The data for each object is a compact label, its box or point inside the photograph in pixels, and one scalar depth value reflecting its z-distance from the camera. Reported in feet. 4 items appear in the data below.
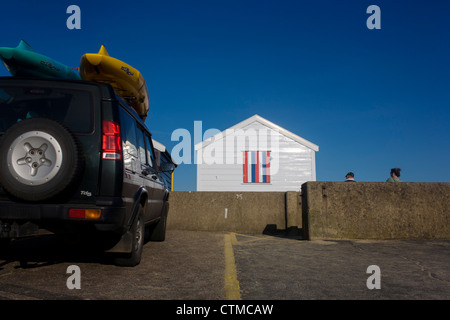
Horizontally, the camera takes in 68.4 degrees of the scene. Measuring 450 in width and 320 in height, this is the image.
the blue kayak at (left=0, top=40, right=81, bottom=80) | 17.43
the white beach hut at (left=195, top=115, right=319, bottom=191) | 53.47
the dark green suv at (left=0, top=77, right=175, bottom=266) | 10.45
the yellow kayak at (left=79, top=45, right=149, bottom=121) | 17.83
